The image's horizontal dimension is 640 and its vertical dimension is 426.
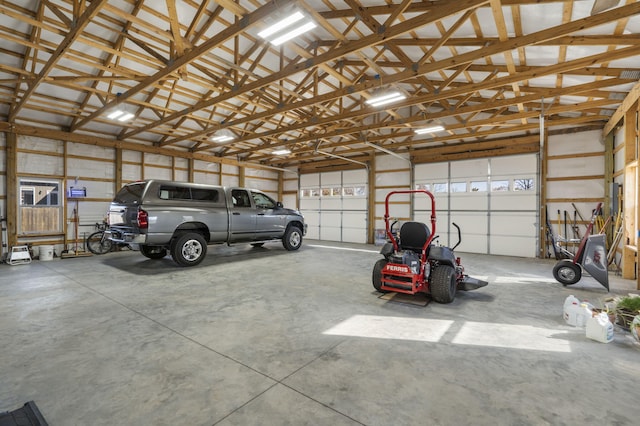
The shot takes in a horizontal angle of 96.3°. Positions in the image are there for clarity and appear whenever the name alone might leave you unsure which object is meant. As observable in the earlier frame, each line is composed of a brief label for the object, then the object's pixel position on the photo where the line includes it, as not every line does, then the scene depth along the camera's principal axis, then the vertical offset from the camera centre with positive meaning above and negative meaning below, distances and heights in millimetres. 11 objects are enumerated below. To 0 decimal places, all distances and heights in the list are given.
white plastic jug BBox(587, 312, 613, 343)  2912 -1204
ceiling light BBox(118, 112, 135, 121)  7277 +2453
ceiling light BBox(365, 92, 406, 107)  6012 +2427
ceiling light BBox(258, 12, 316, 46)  3714 +2469
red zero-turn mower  4129 -850
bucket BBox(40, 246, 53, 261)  7699 -1137
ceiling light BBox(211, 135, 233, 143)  9461 +2464
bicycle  8781 -979
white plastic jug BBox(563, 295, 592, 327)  3237 -1152
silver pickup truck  5816 -153
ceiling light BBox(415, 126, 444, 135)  8125 +2406
